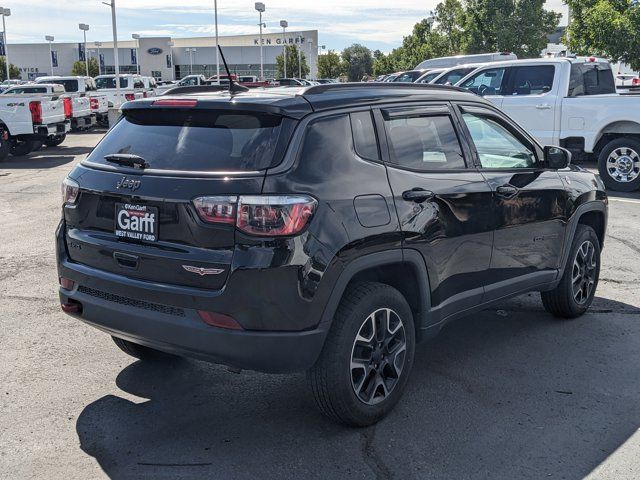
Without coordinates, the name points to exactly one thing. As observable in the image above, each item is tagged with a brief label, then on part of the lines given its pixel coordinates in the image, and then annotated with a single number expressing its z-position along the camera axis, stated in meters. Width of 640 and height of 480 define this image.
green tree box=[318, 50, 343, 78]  89.50
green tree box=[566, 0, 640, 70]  21.69
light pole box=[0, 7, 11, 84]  47.75
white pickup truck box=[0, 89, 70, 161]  17.27
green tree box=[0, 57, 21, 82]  84.50
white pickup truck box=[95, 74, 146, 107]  29.69
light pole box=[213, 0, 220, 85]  54.76
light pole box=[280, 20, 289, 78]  67.88
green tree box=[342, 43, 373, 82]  103.49
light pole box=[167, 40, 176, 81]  96.76
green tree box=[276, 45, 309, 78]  81.12
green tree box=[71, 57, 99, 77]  88.69
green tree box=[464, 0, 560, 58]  37.25
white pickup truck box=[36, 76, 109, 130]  21.00
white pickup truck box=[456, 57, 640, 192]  11.95
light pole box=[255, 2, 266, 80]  57.16
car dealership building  102.75
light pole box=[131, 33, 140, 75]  100.12
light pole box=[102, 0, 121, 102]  32.22
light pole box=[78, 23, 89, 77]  67.15
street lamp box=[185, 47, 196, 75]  99.89
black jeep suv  3.47
